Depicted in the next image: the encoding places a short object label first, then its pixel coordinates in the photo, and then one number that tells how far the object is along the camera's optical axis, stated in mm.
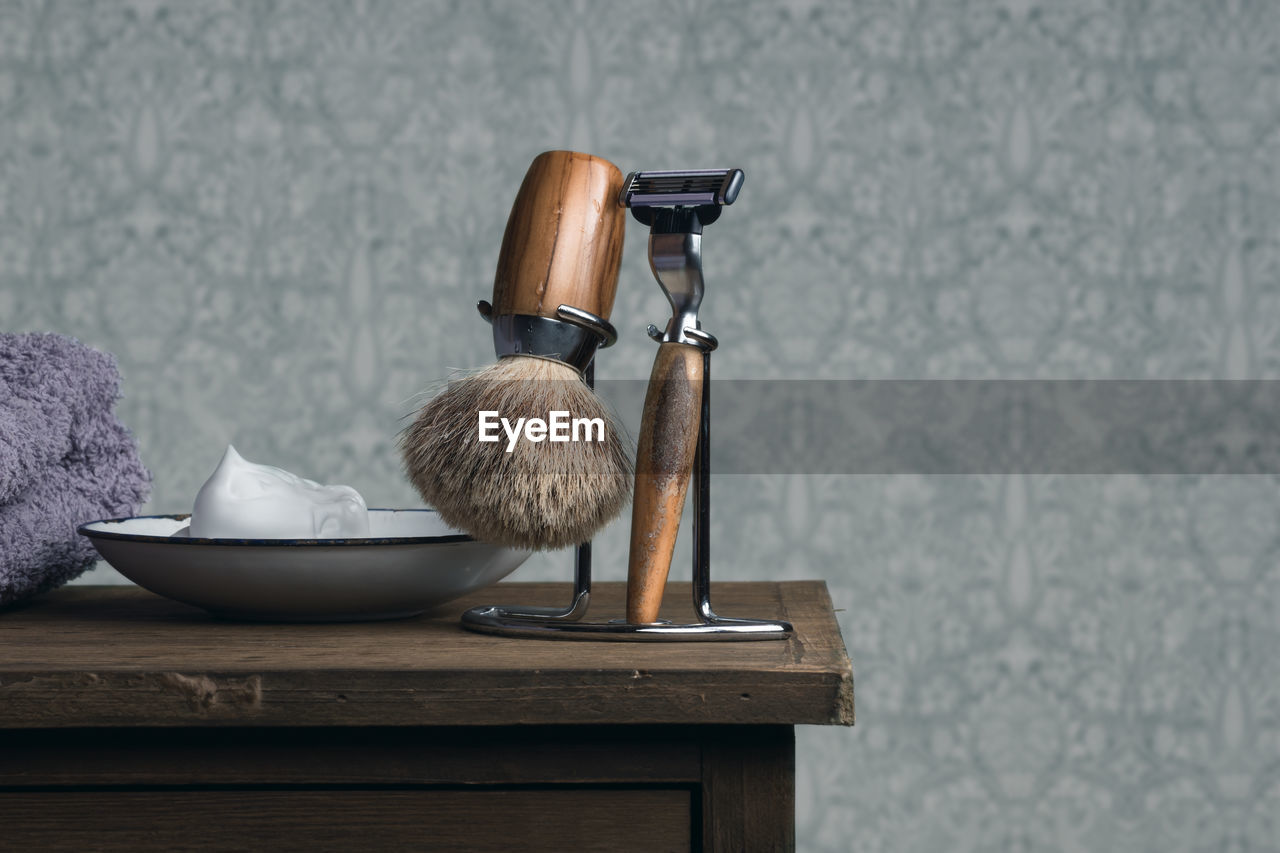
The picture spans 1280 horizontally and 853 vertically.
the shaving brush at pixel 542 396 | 865
